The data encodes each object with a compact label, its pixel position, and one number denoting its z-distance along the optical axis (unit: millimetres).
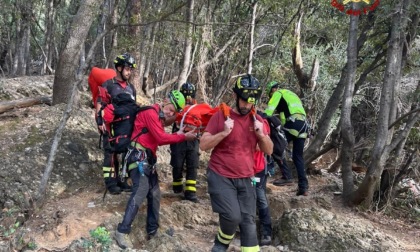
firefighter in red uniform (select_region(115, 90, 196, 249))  5285
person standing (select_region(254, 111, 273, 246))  5754
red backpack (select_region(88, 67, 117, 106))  7223
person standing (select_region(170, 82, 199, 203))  7102
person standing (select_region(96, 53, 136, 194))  6660
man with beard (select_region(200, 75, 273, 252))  4484
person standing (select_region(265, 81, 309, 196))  7328
